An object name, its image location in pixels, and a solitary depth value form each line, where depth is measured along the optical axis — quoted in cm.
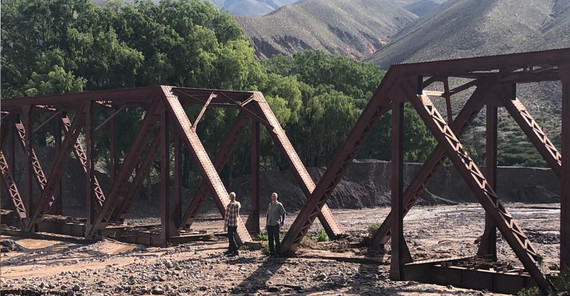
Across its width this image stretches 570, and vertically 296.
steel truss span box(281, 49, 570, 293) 1209
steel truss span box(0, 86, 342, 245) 2048
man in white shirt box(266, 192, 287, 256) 1739
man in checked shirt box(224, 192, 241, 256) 1849
